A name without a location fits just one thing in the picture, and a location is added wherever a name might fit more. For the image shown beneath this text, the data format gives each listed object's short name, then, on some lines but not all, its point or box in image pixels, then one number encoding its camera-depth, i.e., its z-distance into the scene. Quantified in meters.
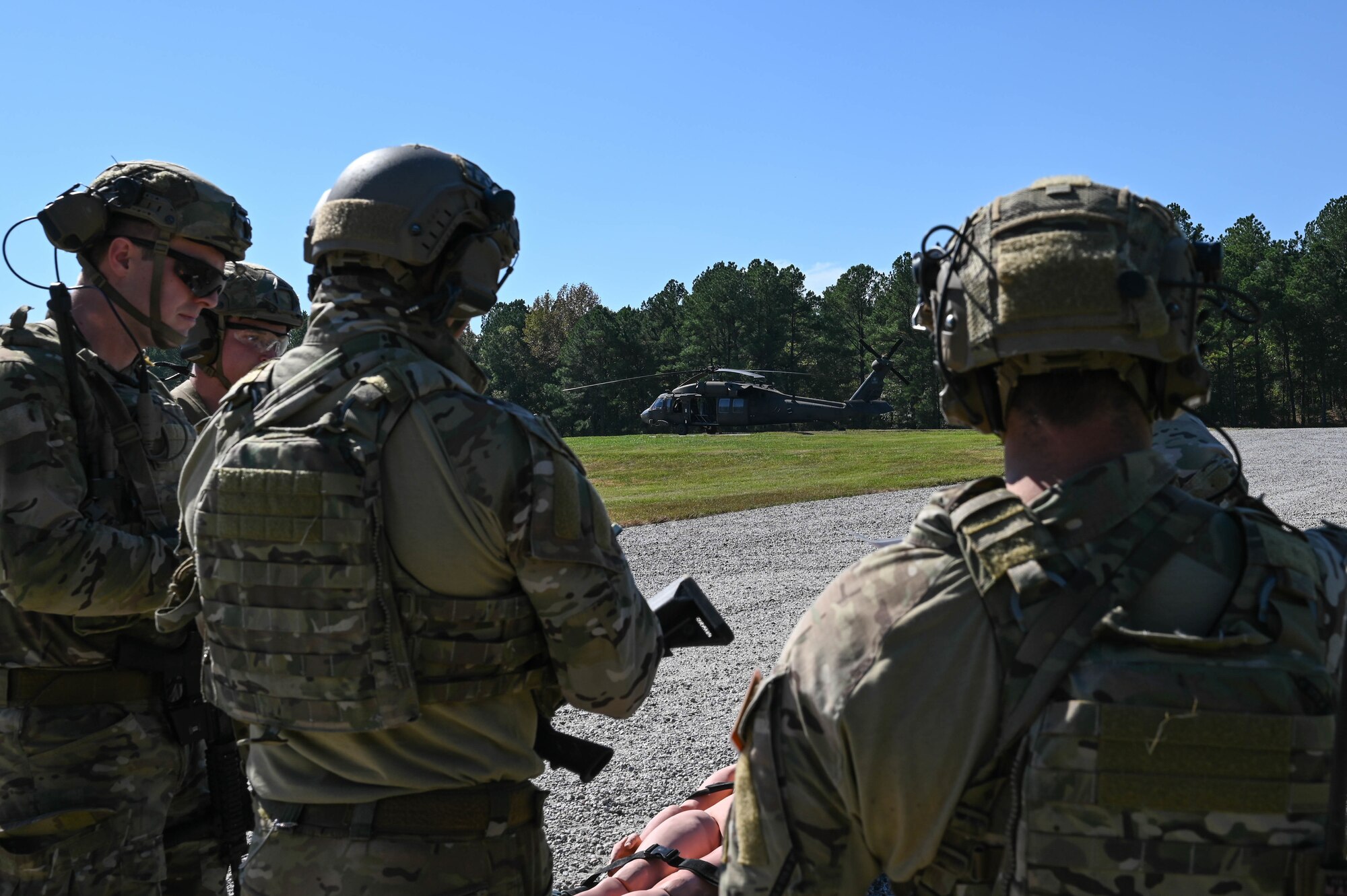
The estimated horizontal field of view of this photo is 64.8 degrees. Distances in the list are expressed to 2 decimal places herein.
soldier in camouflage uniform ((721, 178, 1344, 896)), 1.41
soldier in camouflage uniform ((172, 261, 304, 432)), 4.52
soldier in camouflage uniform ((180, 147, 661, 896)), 2.26
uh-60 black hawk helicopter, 40.53
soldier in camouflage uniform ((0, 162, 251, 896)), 3.04
